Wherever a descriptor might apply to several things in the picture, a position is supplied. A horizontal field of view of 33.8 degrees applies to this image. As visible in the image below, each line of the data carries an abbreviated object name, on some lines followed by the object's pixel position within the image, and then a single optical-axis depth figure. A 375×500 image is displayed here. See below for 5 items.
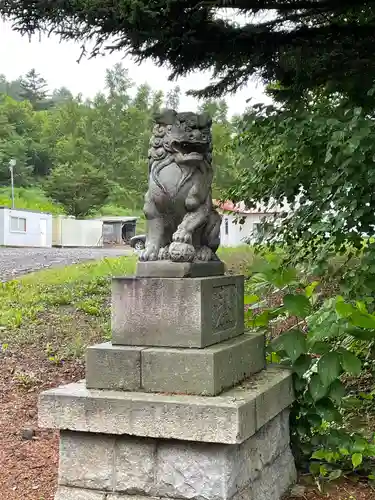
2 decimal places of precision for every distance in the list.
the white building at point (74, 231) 31.12
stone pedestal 2.85
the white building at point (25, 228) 26.50
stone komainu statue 3.42
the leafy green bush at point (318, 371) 3.29
